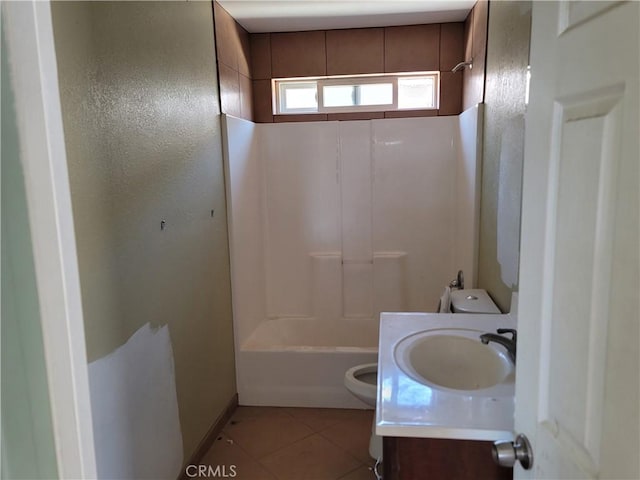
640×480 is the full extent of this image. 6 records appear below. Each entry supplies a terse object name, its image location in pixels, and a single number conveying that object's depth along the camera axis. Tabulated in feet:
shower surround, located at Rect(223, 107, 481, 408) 10.42
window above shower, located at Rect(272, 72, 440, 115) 10.43
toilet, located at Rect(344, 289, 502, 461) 6.59
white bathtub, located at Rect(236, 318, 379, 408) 9.07
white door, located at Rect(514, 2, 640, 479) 1.86
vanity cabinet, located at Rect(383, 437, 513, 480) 3.76
